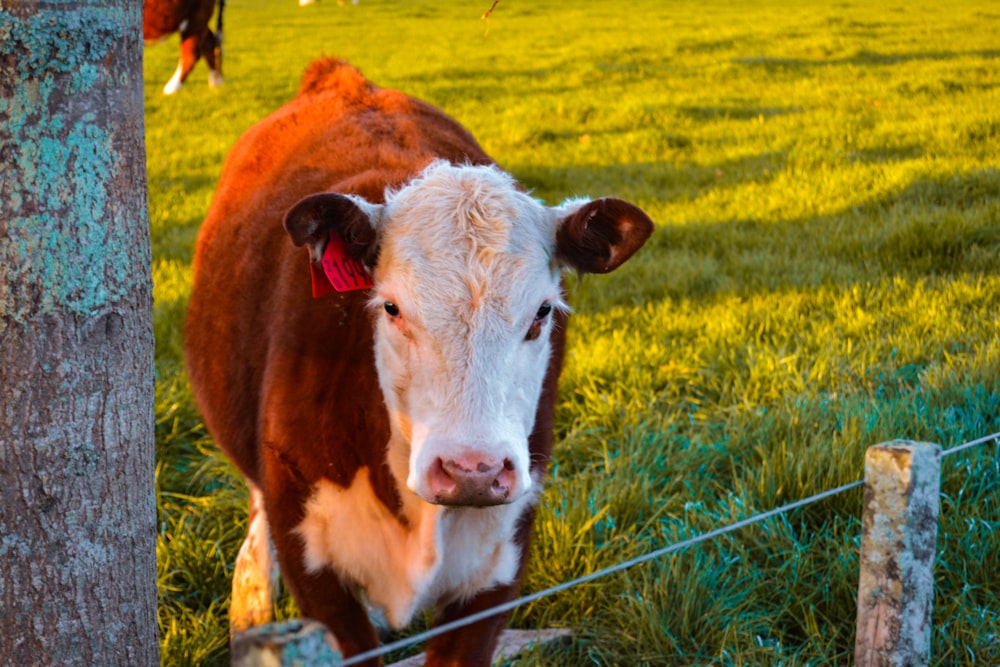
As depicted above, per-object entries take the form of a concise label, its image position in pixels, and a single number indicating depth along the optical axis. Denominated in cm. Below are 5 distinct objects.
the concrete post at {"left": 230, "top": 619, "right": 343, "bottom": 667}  265
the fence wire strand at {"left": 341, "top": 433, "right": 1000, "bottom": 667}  315
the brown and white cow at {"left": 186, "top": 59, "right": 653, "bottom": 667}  334
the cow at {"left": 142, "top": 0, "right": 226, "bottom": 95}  1041
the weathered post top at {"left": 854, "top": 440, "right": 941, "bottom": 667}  325
